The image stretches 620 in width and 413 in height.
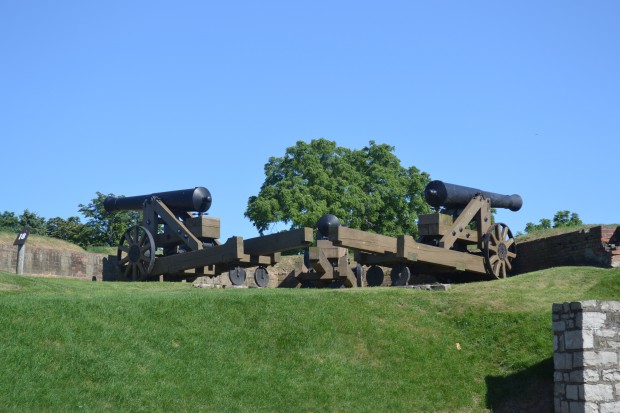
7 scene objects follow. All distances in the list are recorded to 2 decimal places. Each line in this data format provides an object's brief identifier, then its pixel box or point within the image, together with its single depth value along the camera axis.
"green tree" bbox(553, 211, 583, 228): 46.41
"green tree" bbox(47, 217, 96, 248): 47.12
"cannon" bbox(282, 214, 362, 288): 24.34
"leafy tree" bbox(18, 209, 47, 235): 51.62
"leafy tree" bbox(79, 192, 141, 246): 47.03
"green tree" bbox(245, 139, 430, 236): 44.50
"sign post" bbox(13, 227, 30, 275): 23.45
